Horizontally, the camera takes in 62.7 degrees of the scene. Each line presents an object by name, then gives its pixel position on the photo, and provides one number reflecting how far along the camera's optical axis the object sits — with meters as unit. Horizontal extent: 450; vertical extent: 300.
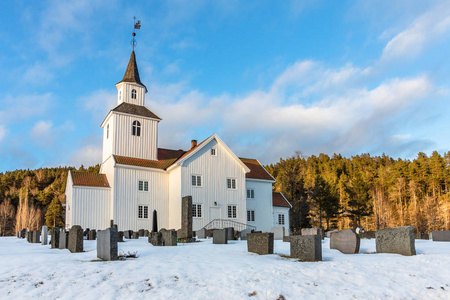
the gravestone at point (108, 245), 10.99
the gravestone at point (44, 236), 19.23
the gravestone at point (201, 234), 23.77
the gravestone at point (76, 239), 13.83
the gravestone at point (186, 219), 19.84
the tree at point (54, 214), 61.38
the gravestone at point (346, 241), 12.68
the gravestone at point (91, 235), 21.80
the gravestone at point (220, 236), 17.91
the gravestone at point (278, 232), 22.56
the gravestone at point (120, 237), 18.60
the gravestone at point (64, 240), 15.31
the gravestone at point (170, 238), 16.16
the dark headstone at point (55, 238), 16.25
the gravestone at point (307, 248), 10.84
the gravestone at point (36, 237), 20.99
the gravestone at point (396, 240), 11.66
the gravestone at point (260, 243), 12.56
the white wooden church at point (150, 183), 31.05
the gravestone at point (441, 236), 18.96
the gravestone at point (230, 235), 22.28
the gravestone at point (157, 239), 16.39
